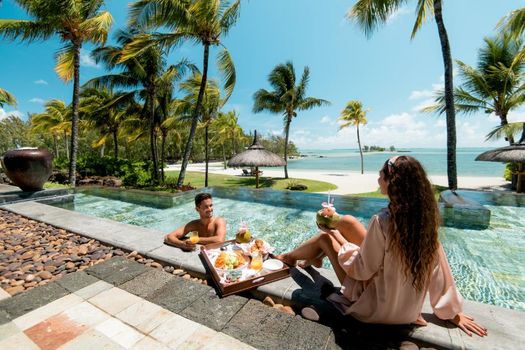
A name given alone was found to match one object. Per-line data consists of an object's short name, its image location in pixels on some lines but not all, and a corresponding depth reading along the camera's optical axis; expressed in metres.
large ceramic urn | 7.22
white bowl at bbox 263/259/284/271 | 2.75
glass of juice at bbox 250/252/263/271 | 2.70
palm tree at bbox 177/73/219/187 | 13.67
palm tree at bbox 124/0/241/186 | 9.00
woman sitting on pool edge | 1.71
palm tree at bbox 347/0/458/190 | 7.80
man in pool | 3.55
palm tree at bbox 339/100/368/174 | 26.33
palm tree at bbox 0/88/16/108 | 12.70
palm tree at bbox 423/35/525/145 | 12.53
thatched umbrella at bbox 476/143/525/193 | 7.73
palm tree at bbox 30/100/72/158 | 22.55
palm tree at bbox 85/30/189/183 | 12.23
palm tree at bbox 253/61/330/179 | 18.70
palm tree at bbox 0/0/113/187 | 9.30
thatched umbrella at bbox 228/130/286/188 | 10.83
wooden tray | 2.44
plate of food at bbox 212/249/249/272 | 2.75
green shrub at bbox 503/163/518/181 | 12.36
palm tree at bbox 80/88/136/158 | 14.74
